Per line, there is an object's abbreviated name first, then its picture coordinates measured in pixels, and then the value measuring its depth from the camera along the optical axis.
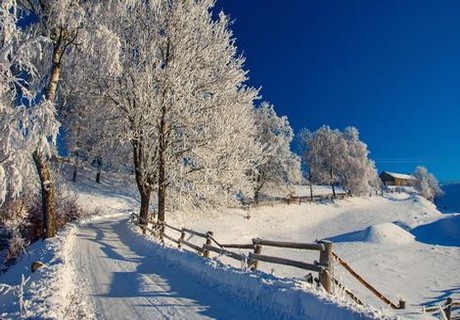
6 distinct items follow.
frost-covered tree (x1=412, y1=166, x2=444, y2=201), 111.12
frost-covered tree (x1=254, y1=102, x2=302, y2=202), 51.12
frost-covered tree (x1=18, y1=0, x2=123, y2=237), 13.16
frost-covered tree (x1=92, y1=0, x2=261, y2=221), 17.84
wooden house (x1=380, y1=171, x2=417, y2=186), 130.12
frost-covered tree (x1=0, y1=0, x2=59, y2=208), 8.13
